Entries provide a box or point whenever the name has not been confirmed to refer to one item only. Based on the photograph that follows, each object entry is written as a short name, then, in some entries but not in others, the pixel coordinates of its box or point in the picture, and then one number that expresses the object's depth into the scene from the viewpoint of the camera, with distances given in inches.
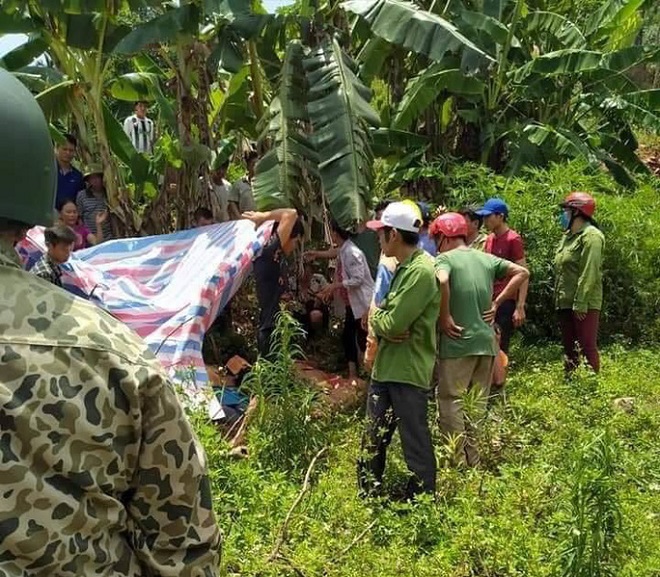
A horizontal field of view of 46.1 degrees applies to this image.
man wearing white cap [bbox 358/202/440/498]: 160.6
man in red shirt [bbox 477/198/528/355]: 238.3
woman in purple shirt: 267.6
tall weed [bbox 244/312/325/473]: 181.8
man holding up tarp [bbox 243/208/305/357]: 238.7
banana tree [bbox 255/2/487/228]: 253.1
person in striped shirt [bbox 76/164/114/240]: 295.7
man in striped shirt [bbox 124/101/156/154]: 388.5
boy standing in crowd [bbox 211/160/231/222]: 294.0
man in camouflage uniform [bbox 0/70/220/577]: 49.3
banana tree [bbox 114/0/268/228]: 258.2
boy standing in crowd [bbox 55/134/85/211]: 297.1
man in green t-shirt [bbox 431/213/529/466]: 181.2
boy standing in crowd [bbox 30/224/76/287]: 200.5
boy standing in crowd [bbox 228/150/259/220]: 303.3
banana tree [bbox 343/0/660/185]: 338.3
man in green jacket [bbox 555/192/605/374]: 238.5
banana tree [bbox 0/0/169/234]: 274.8
